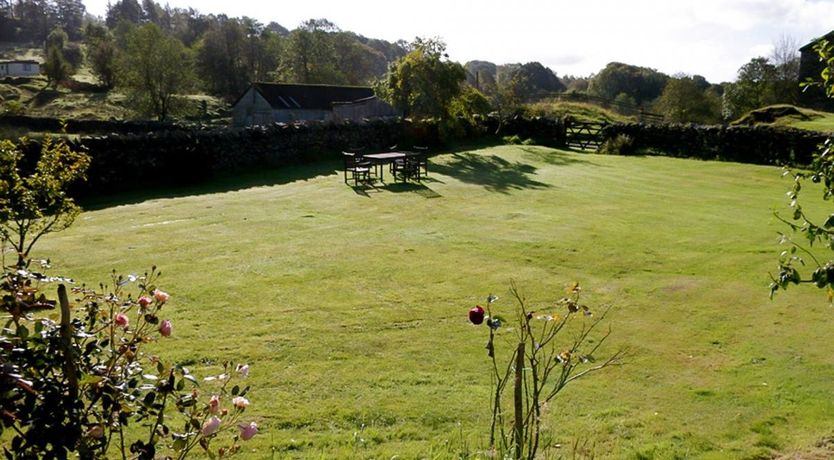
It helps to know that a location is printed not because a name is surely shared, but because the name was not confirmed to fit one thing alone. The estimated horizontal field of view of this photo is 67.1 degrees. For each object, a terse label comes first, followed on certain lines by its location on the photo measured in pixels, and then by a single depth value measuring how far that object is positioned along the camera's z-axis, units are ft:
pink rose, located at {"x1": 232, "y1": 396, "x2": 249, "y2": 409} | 9.46
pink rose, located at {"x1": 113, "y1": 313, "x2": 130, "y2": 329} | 10.27
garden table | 72.59
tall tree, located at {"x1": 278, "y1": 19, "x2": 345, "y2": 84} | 234.58
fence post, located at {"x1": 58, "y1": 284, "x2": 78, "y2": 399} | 8.76
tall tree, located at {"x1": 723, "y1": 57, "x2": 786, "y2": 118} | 143.84
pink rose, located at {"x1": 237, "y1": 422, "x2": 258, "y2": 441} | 9.32
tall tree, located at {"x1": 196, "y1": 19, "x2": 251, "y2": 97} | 233.55
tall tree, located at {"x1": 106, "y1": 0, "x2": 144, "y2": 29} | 516.98
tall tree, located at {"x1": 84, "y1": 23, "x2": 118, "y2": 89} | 223.51
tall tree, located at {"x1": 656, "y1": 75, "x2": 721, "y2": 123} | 149.38
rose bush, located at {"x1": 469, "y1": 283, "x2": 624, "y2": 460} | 12.48
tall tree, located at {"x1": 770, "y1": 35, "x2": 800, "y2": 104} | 141.49
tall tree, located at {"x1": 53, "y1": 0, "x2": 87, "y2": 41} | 517.14
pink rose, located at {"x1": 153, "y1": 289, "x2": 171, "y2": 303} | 10.55
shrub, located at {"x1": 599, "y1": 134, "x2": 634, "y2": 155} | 106.42
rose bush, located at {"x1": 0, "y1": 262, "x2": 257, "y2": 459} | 8.42
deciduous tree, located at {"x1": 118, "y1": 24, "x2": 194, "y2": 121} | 155.84
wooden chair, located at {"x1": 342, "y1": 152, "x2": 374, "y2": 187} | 72.49
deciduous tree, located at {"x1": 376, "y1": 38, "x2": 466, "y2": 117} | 101.50
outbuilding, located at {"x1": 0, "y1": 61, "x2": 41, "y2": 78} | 286.05
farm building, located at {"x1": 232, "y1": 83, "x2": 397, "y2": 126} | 139.95
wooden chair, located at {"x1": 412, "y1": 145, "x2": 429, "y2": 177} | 76.20
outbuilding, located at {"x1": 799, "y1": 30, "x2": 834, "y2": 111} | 134.00
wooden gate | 115.44
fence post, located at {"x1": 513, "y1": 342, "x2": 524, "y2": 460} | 12.18
